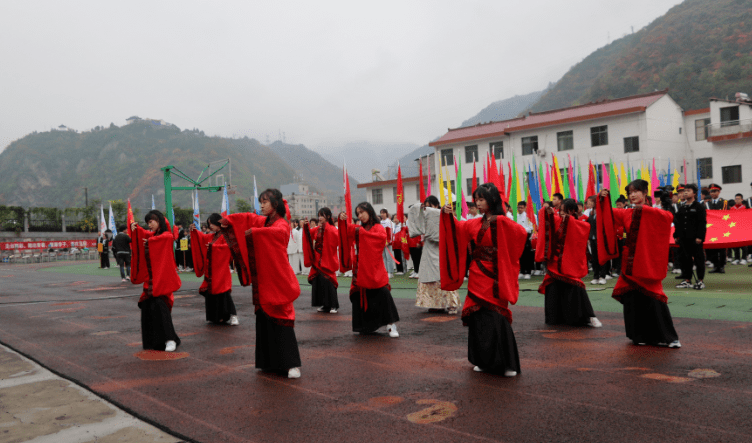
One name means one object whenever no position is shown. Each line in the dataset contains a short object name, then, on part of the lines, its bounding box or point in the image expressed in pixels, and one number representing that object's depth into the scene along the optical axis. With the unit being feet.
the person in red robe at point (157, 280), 21.75
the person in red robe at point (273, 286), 17.04
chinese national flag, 33.99
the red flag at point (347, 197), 27.12
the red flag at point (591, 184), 51.90
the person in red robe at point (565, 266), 23.52
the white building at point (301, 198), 274.89
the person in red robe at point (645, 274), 18.97
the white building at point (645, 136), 99.86
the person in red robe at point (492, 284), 16.25
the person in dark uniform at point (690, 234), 31.73
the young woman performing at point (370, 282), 23.39
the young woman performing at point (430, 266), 29.25
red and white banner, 132.05
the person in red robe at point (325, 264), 29.81
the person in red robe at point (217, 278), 27.89
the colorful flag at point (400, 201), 42.04
